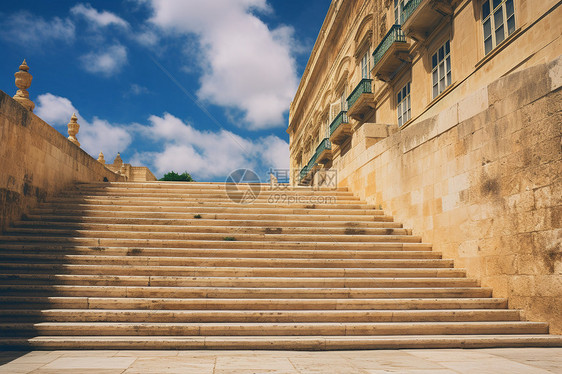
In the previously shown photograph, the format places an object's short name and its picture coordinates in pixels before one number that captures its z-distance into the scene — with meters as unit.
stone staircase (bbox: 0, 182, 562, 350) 5.38
